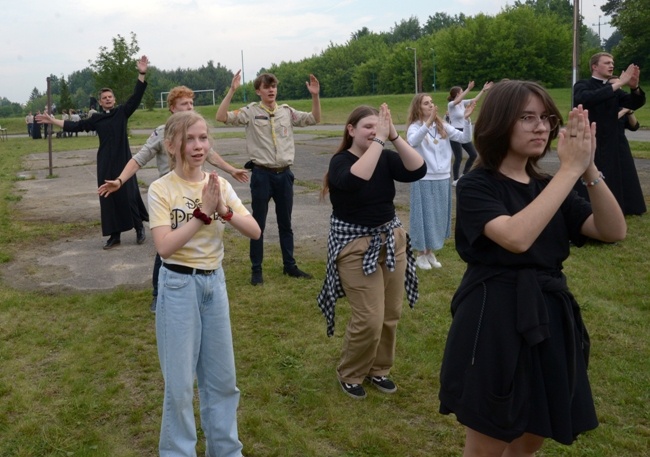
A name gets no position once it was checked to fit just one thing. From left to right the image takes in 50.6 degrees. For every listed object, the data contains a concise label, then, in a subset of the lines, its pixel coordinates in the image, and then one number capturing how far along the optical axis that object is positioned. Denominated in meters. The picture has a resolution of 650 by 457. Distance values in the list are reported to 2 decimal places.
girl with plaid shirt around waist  4.49
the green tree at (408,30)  136.12
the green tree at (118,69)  38.59
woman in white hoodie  7.57
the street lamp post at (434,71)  79.56
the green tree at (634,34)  54.06
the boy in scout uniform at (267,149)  7.16
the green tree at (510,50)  70.81
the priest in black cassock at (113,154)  8.65
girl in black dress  2.54
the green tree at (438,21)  136.12
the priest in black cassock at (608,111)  8.59
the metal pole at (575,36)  9.37
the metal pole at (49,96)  15.33
